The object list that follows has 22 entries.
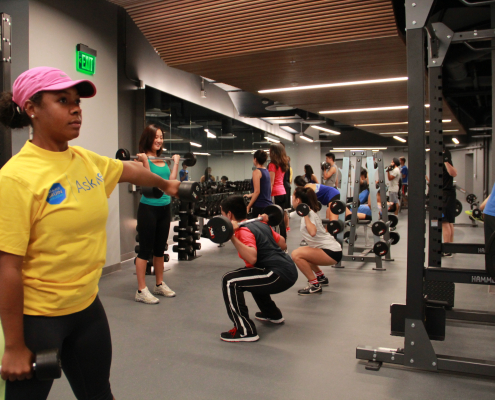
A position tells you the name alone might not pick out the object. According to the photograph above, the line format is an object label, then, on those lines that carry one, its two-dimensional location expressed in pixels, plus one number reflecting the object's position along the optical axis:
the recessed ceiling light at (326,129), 12.04
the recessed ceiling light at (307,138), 13.43
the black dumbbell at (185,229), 4.93
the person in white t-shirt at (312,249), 3.54
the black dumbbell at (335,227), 4.49
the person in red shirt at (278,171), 4.99
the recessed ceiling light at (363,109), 7.08
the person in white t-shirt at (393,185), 8.88
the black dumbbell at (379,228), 4.37
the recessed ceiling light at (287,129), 13.23
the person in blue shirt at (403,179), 10.71
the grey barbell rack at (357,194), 4.73
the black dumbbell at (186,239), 5.02
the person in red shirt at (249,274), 2.55
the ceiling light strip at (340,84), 5.01
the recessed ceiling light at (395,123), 9.27
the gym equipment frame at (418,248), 2.04
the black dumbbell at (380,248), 4.30
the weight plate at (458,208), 6.00
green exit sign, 3.89
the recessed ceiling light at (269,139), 11.69
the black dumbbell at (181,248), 5.02
